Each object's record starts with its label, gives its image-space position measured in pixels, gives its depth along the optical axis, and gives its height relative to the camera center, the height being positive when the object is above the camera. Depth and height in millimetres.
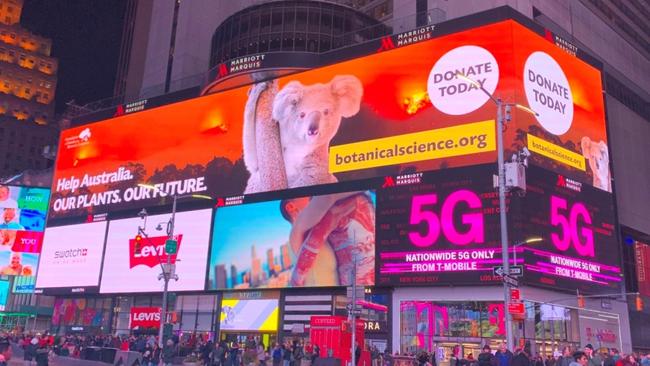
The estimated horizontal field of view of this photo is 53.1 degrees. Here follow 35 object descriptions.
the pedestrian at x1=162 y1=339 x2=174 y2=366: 34266 -247
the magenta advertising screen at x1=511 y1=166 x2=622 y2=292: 40312 +8521
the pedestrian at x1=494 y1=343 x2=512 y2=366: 20203 +195
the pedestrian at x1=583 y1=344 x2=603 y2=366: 19266 +288
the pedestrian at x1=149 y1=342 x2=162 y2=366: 33509 -361
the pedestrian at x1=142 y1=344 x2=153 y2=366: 34500 -342
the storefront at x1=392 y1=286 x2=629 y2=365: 39844 +2532
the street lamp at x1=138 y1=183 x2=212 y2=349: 32312 +3869
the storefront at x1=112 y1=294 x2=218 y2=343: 53188 +3093
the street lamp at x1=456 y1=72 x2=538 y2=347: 21188 +5497
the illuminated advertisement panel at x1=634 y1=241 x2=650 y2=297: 60125 +9222
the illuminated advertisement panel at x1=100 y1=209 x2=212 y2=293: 54281 +8000
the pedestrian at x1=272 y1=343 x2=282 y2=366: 37009 -134
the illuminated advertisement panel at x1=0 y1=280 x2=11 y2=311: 79938 +6186
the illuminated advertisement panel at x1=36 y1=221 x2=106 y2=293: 61375 +8329
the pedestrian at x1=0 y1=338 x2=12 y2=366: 13009 -156
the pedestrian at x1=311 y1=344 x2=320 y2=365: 32262 +143
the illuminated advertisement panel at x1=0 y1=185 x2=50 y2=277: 75438 +13295
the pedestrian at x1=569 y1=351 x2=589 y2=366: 13344 +166
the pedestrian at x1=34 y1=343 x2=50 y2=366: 25578 -466
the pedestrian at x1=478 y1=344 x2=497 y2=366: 21016 +94
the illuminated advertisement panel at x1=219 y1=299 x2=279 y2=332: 49312 +2886
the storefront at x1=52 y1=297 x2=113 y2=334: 61656 +3010
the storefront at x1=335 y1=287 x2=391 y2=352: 43375 +2586
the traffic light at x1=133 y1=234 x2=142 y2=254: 34169 +5547
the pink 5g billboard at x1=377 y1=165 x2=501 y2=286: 40062 +8294
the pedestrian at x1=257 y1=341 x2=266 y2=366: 40125 -136
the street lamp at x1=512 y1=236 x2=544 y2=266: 36500 +6826
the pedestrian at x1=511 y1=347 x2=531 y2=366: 18312 +107
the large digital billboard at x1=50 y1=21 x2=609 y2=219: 43188 +17341
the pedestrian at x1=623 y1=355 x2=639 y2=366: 18583 +175
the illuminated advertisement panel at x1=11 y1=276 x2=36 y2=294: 79844 +7743
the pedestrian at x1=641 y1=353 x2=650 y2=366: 25352 +300
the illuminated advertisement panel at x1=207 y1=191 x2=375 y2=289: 45406 +8138
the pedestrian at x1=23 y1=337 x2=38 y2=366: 32906 -388
